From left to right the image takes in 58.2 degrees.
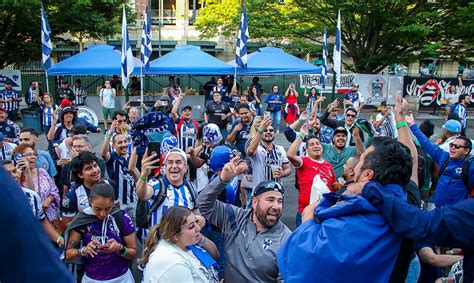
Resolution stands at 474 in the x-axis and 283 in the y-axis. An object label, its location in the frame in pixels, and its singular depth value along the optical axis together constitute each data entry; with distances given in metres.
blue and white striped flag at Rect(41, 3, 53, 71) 12.37
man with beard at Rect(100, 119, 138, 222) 5.13
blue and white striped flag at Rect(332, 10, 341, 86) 12.44
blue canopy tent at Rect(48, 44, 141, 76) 15.13
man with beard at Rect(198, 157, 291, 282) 2.94
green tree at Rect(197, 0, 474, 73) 19.36
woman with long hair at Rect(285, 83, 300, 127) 16.52
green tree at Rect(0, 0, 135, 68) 17.94
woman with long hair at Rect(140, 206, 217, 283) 2.47
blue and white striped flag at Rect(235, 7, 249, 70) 12.93
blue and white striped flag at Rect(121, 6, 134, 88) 10.03
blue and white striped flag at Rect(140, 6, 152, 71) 11.29
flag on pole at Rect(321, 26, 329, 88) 13.18
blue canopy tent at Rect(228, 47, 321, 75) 16.42
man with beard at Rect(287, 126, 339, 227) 5.05
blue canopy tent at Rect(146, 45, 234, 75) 15.70
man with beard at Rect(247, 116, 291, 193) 5.24
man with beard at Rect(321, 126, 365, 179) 5.68
